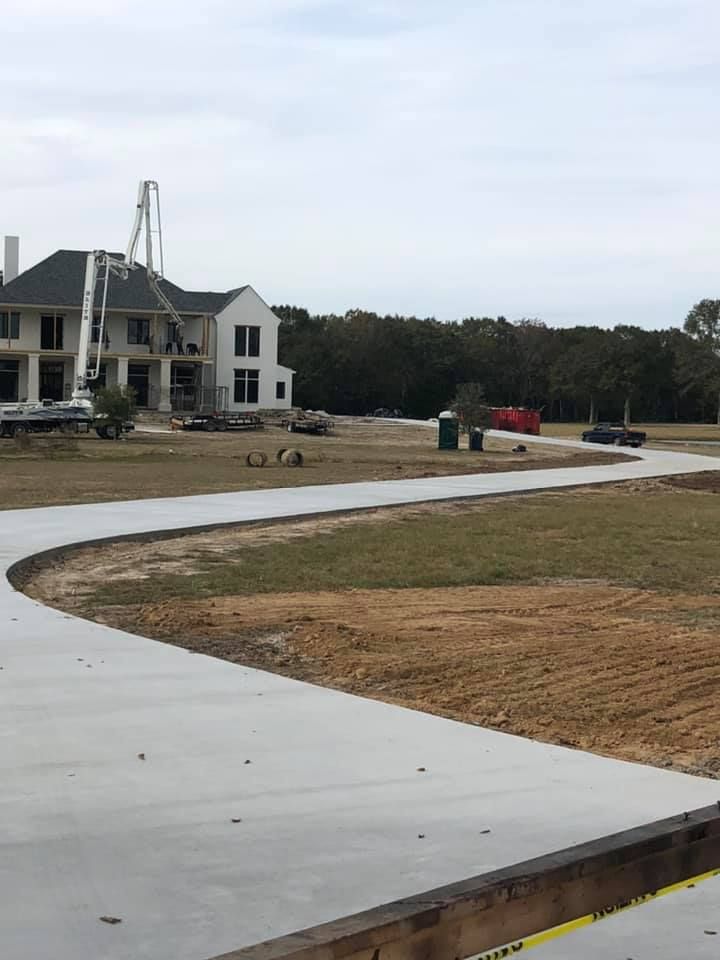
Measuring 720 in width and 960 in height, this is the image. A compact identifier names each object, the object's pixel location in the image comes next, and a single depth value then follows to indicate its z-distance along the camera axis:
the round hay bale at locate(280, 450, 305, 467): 34.25
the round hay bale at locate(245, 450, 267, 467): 33.97
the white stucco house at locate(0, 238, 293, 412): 67.56
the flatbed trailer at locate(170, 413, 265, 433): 54.41
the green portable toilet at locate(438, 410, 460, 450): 47.16
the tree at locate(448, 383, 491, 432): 48.38
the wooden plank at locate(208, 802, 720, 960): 3.35
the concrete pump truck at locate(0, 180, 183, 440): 43.78
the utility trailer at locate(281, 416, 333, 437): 56.31
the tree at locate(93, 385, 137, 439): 44.16
